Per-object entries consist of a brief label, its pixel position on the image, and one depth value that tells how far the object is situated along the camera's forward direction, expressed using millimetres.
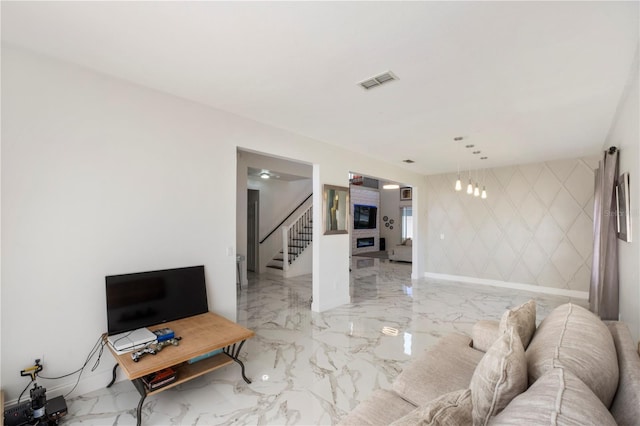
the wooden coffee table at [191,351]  1990
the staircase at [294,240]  7176
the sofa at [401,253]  10125
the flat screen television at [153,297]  2424
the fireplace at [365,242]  12461
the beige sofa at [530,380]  831
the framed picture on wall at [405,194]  12695
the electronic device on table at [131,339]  2162
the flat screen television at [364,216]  12406
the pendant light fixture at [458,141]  4227
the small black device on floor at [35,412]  1866
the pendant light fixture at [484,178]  6598
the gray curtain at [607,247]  3129
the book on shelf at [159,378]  2097
